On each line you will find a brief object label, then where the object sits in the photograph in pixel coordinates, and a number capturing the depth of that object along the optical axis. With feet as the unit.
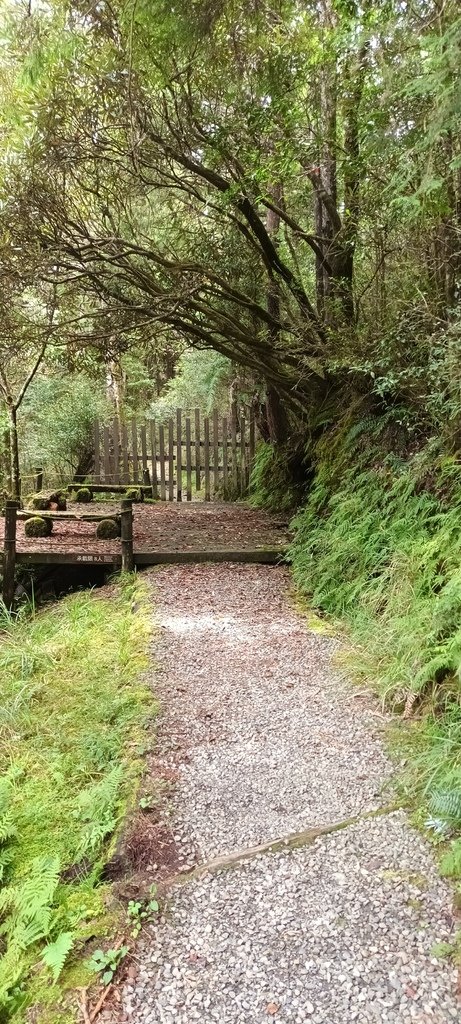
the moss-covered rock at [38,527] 28.40
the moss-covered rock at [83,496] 39.93
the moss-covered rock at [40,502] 32.30
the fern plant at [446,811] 8.33
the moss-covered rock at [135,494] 39.68
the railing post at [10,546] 23.17
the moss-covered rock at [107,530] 28.09
